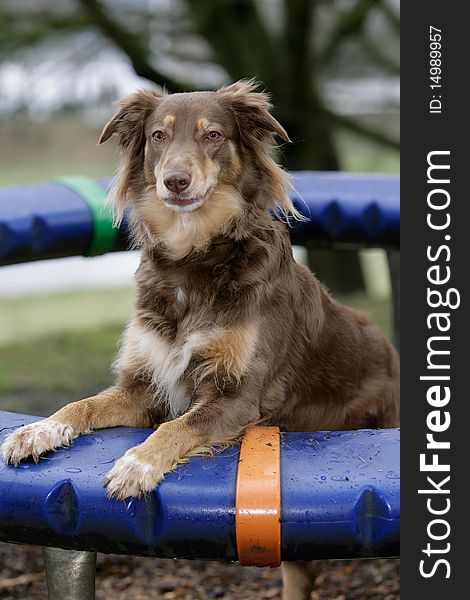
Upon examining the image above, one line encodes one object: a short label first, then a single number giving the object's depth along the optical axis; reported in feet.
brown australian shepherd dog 11.27
